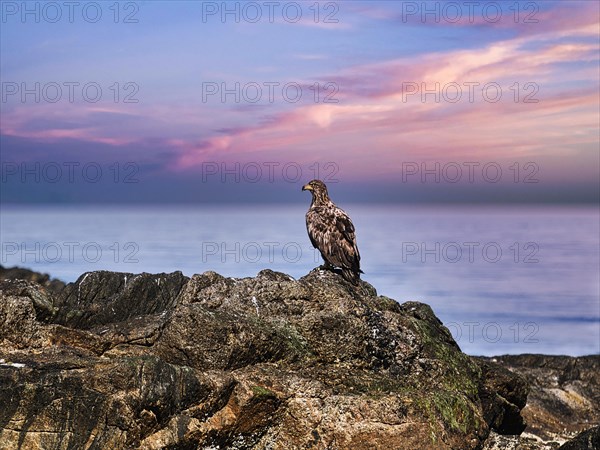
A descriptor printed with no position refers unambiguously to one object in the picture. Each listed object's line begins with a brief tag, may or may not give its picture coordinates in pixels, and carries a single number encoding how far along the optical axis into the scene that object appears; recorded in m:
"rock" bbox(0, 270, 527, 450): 11.21
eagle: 17.62
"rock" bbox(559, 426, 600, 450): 13.14
